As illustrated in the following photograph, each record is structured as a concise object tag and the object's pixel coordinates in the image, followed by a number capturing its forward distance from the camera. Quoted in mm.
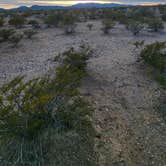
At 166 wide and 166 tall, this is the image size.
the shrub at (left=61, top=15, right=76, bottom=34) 12061
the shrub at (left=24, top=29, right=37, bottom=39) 10612
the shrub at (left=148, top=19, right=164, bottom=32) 12388
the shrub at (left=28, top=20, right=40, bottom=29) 13436
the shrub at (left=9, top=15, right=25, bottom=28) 13534
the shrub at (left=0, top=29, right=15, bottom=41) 10017
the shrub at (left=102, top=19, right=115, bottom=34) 11791
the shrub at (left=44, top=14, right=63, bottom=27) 13868
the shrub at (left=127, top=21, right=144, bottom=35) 11651
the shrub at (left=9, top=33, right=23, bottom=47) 9397
